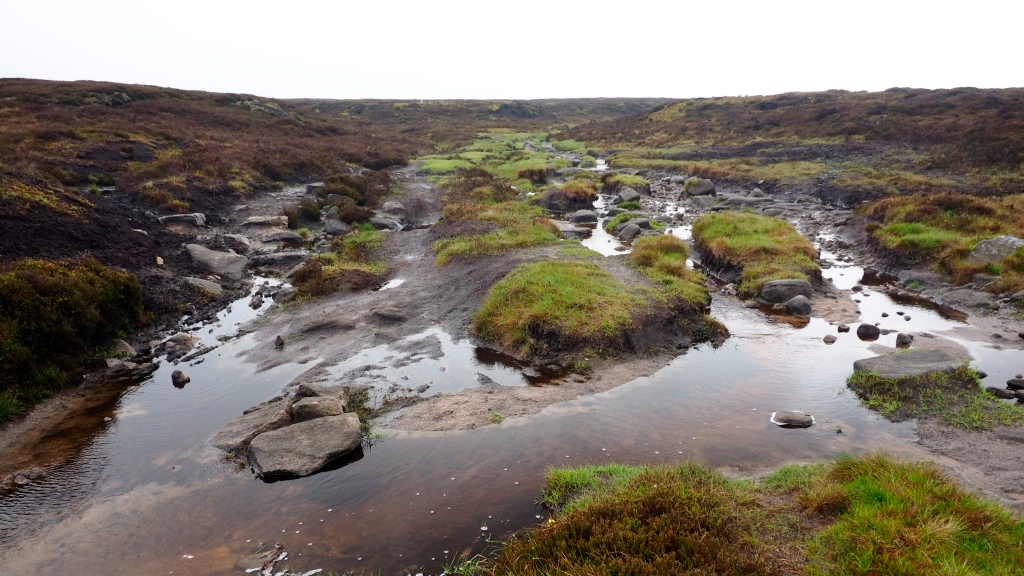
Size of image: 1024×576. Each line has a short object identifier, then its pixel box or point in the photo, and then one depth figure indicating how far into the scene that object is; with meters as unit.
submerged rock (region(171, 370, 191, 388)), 12.92
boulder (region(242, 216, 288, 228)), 27.87
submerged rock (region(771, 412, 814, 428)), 10.42
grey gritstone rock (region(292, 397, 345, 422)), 10.66
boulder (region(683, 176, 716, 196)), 38.72
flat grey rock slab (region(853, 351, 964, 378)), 11.70
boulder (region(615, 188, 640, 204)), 36.53
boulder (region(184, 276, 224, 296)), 19.09
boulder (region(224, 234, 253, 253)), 24.34
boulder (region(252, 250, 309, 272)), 23.05
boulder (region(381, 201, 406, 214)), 33.44
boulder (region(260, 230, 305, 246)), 26.22
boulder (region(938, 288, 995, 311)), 16.64
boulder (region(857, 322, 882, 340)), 14.92
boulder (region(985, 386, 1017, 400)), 10.95
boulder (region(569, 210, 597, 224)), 31.91
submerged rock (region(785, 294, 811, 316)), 16.81
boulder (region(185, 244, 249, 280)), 21.07
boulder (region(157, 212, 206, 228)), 25.44
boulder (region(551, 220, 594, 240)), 27.52
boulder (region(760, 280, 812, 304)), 17.86
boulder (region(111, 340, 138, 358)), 14.15
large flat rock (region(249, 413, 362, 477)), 9.24
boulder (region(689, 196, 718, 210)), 35.51
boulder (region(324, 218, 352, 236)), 29.10
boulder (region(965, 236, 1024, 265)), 18.30
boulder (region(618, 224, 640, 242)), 26.94
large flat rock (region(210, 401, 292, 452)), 10.11
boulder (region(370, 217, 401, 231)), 30.05
